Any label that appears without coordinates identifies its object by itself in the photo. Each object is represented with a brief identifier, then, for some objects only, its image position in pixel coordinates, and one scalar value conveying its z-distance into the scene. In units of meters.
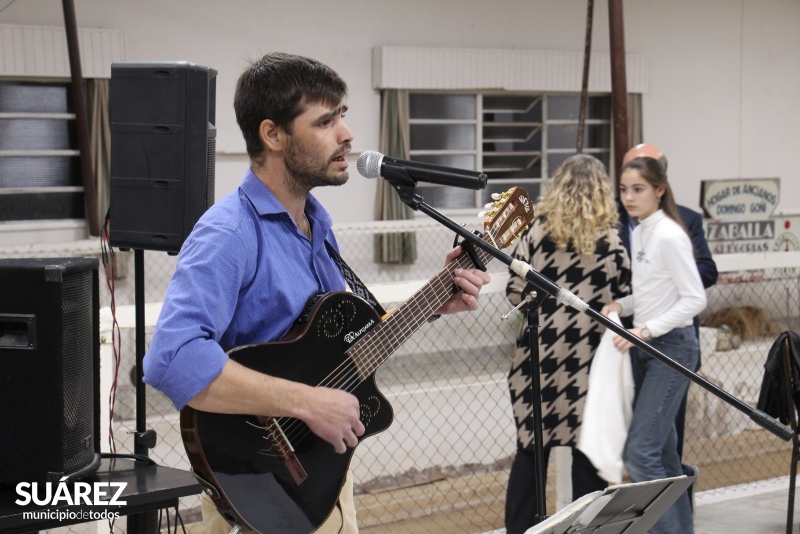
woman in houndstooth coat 3.85
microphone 2.21
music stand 1.96
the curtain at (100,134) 6.96
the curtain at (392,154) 8.07
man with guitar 2.00
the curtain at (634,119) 9.30
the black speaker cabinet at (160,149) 2.80
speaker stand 2.83
